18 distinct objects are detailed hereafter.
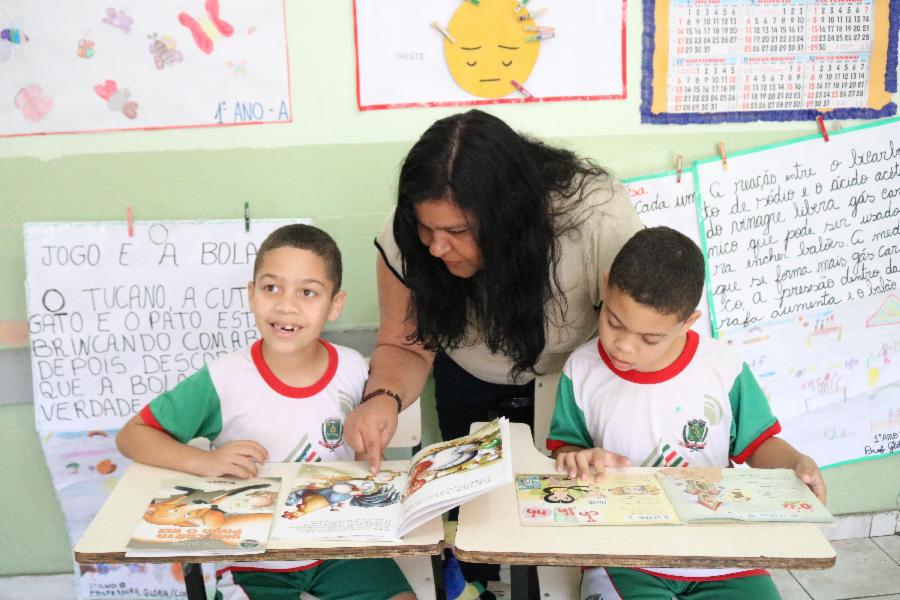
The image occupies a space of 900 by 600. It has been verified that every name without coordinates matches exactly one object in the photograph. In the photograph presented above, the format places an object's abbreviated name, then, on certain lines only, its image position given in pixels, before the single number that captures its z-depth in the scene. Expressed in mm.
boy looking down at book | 1494
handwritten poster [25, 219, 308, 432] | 2188
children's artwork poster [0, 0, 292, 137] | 2059
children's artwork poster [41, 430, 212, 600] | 2312
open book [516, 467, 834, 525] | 1268
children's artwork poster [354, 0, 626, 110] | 2078
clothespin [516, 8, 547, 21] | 2082
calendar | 2160
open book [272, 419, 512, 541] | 1223
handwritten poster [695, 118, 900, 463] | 2289
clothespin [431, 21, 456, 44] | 2078
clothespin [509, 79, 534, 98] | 2133
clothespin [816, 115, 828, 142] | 2268
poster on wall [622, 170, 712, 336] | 2256
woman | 1463
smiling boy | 1580
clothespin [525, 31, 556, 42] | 2092
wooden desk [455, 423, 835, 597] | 1170
